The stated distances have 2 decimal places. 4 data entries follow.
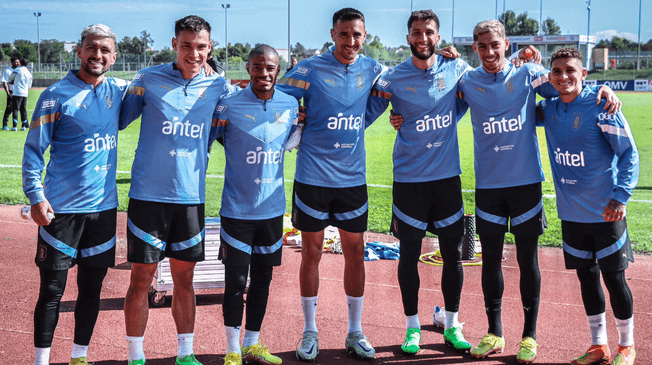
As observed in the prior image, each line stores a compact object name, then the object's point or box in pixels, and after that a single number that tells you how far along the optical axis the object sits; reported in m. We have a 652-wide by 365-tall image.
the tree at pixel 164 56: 58.88
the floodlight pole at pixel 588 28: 70.71
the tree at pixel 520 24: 96.56
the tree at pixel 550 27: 98.25
